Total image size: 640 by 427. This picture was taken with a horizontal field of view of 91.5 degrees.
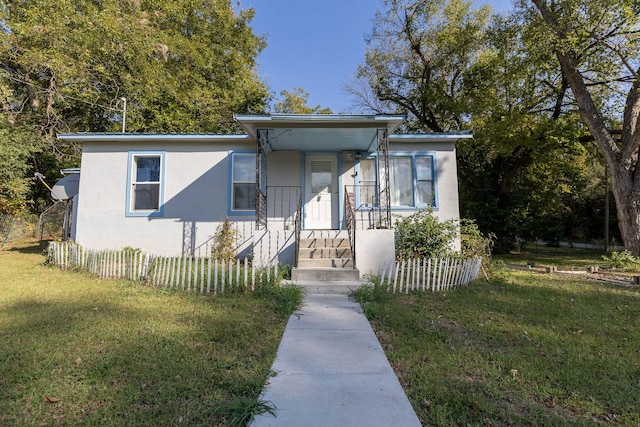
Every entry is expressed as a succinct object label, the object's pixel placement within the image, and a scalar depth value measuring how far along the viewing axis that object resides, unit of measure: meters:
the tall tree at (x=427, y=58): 14.84
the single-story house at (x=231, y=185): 9.02
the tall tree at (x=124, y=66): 12.56
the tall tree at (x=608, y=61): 9.59
